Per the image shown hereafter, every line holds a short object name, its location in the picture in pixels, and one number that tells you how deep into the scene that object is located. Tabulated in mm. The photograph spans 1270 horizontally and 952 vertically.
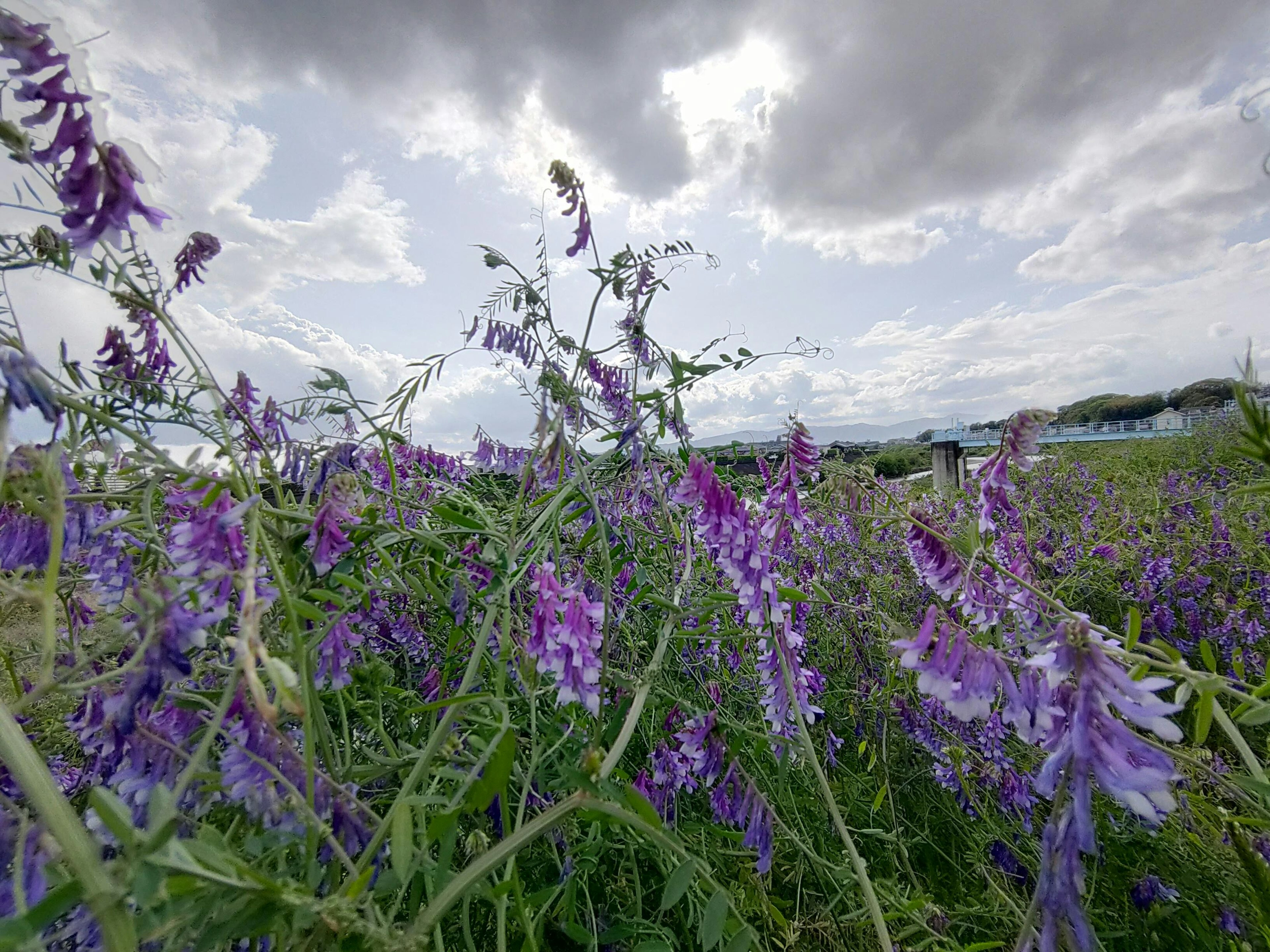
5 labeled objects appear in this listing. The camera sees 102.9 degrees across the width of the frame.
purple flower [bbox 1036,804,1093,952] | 139
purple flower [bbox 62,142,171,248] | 179
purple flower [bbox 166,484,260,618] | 178
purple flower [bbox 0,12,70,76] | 160
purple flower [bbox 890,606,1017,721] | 190
